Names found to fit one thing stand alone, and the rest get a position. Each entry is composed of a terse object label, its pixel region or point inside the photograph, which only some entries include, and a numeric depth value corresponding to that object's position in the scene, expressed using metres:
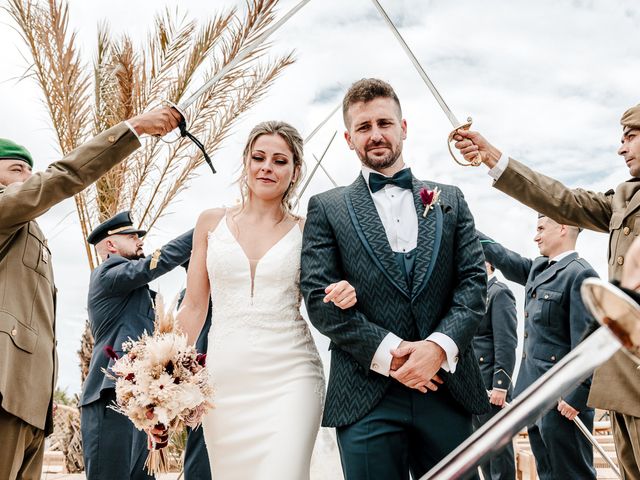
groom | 2.53
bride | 3.07
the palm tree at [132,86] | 7.91
